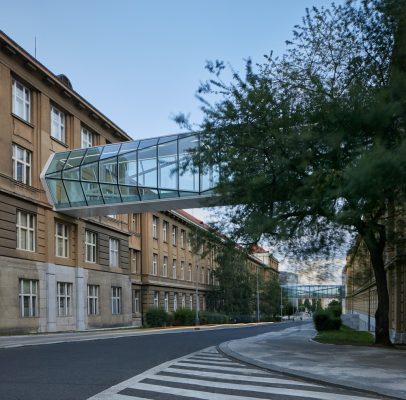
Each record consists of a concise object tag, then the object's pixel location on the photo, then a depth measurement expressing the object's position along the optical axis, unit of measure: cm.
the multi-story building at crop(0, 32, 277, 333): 3098
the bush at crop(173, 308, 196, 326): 5609
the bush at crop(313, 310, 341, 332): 3403
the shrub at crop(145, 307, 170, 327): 5134
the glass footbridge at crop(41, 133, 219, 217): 3325
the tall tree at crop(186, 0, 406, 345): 1142
